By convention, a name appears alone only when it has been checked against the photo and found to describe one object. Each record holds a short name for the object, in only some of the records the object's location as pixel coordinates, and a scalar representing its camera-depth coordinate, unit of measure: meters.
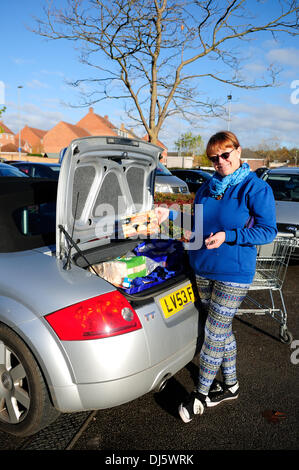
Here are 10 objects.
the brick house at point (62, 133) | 63.75
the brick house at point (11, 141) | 76.64
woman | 2.31
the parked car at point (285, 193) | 6.30
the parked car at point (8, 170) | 7.49
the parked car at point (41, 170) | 11.26
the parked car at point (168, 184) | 11.97
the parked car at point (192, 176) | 17.16
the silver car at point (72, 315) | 2.04
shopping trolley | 3.71
